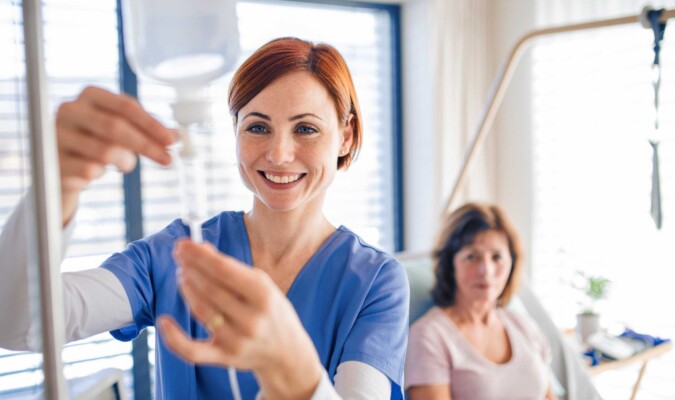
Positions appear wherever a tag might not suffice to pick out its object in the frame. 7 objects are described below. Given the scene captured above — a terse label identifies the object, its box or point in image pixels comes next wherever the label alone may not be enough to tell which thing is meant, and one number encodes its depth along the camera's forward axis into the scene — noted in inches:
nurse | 35.9
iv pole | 18.9
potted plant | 102.3
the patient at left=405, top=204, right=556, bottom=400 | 74.0
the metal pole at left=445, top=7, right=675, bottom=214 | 76.8
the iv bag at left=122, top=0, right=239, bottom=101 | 21.5
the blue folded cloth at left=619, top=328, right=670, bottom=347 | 99.6
